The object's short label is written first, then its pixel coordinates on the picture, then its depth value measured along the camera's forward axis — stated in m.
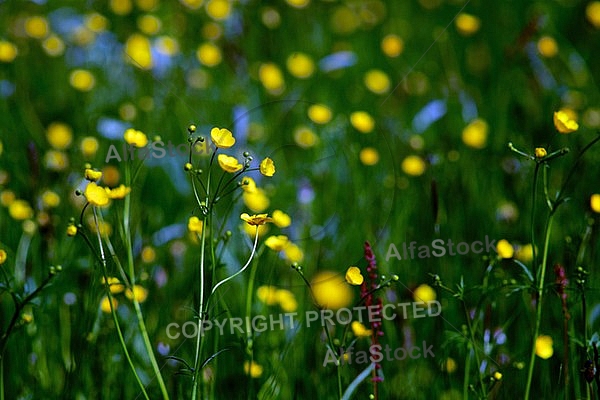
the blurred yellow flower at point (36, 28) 3.95
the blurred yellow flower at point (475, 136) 3.30
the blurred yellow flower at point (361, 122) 3.26
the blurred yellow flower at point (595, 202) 3.00
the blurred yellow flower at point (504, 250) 2.96
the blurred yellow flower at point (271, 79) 3.54
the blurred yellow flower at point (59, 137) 3.30
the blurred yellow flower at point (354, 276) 2.84
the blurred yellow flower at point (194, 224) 2.90
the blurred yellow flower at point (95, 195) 2.83
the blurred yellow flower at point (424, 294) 3.04
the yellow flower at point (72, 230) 2.84
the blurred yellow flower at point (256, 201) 3.12
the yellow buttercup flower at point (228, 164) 2.83
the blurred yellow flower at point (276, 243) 2.96
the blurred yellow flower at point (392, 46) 3.70
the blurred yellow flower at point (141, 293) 3.02
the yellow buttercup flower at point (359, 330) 2.91
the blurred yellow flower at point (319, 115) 3.33
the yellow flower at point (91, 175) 2.84
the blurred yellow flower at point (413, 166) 3.24
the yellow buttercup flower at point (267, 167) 2.84
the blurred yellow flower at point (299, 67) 3.67
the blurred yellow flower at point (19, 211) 3.12
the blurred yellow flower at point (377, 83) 3.63
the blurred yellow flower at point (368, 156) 3.24
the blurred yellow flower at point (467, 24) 3.89
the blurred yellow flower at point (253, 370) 2.93
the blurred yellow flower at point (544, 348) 2.93
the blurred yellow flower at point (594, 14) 3.71
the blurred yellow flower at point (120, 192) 2.92
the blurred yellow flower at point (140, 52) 3.62
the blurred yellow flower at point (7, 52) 3.45
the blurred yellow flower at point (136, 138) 2.93
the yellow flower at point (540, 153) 2.86
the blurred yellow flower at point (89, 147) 3.24
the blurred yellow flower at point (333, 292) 3.05
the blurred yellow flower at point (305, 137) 3.33
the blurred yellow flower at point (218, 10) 4.05
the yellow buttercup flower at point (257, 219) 2.82
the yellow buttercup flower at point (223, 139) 2.83
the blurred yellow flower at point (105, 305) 2.99
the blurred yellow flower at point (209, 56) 3.67
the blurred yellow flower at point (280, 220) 3.00
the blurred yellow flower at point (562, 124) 2.91
